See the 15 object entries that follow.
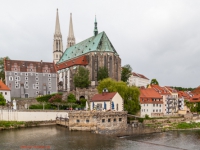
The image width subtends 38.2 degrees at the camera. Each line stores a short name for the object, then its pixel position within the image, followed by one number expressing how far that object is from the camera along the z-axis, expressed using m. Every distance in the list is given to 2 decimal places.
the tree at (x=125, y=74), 122.44
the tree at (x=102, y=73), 107.26
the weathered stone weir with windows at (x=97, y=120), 56.84
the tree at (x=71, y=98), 88.95
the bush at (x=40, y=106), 80.68
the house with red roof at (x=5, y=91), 82.22
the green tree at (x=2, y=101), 73.69
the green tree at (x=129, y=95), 70.56
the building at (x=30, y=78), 96.69
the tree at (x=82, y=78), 100.75
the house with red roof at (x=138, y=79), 159.40
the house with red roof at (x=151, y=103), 79.42
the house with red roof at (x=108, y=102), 63.28
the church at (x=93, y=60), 113.69
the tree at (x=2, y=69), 103.78
